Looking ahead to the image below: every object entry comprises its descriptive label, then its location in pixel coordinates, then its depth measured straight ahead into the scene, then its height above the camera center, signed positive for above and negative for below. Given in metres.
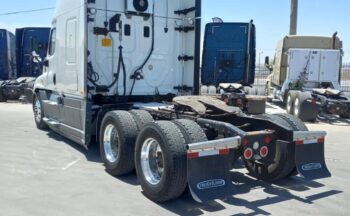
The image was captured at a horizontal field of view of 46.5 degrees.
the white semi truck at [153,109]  4.79 -0.70
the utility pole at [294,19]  23.92 +3.00
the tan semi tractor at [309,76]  12.77 -0.21
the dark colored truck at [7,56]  20.03 +0.36
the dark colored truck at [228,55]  14.73 +0.50
